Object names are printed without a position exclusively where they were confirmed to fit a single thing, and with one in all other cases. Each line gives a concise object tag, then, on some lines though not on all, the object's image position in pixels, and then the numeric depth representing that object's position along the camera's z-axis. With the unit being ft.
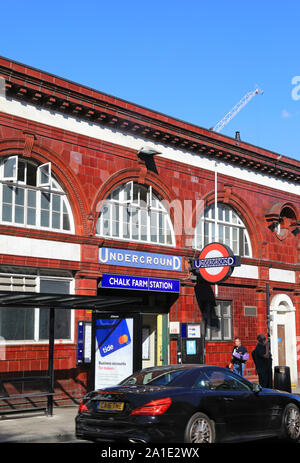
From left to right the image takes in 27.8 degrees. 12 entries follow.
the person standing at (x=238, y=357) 63.88
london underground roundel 66.44
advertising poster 46.52
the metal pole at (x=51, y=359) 46.60
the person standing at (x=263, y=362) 59.57
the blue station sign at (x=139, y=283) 62.59
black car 30.12
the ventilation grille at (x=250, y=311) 79.25
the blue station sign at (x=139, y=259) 63.00
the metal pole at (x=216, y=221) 74.90
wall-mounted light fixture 67.56
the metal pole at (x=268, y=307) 73.51
